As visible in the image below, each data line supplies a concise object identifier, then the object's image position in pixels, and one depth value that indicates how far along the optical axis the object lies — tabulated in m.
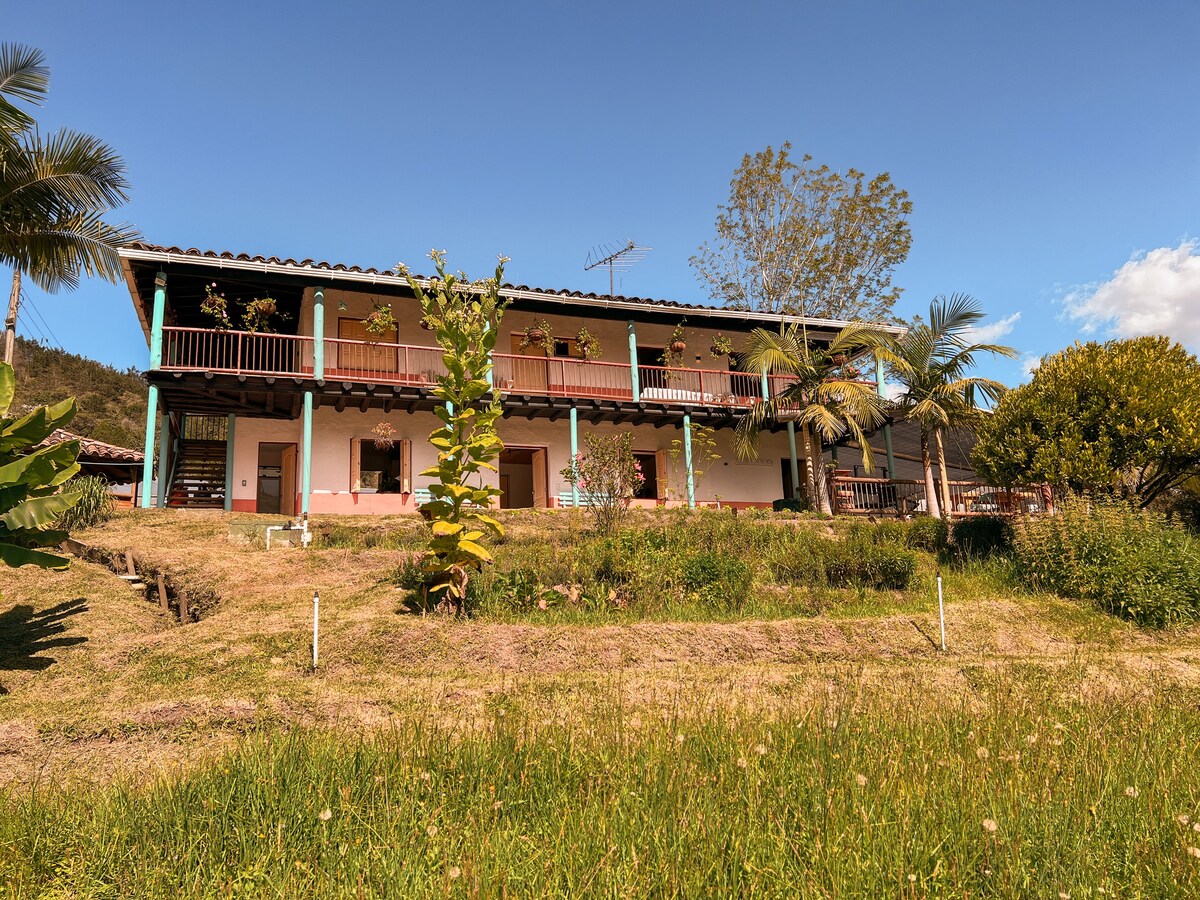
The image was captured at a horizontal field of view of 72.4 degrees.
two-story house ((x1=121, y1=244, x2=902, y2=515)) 16.12
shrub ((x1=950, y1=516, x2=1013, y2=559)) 13.13
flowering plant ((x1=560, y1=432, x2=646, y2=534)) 13.31
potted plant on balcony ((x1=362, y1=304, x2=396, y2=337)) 16.53
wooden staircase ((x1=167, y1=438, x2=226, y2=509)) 18.38
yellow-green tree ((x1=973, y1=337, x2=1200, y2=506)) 12.62
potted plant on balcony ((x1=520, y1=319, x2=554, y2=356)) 18.83
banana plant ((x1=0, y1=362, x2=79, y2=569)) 7.36
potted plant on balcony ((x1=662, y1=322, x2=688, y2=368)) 20.25
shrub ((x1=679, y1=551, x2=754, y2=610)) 10.19
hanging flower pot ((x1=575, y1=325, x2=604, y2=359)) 19.41
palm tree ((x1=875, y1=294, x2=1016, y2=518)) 16.61
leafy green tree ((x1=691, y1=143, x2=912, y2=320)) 28.61
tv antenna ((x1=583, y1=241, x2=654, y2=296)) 23.03
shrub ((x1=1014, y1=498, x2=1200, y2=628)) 10.29
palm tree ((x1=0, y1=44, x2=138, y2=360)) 11.90
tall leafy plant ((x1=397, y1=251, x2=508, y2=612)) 8.81
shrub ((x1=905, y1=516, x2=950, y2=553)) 13.66
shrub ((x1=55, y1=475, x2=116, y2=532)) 12.78
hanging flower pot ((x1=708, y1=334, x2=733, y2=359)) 20.52
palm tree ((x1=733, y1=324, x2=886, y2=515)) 17.02
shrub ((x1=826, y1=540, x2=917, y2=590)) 11.32
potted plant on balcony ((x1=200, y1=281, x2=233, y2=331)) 15.62
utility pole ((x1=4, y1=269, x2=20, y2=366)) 18.61
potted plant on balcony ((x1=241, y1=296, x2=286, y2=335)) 16.03
